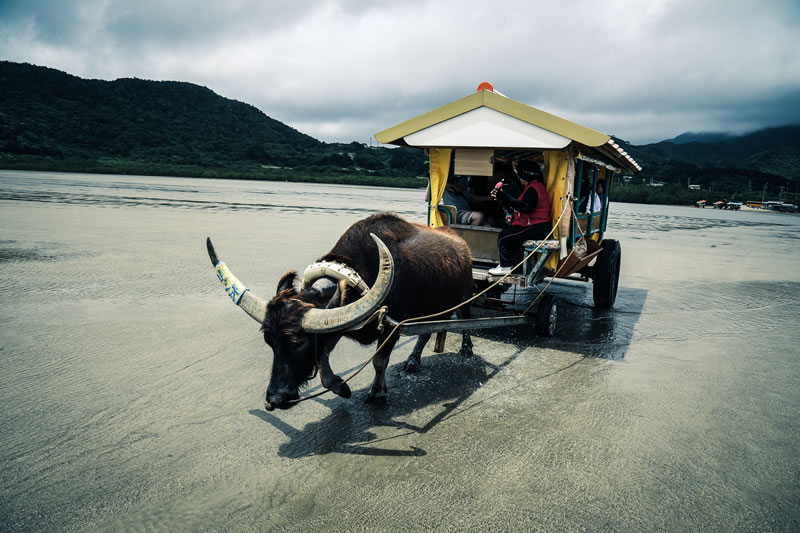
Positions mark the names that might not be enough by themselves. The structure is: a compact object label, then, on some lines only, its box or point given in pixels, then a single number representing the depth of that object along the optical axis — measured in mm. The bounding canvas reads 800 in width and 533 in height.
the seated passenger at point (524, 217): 5492
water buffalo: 2859
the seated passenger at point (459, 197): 6747
